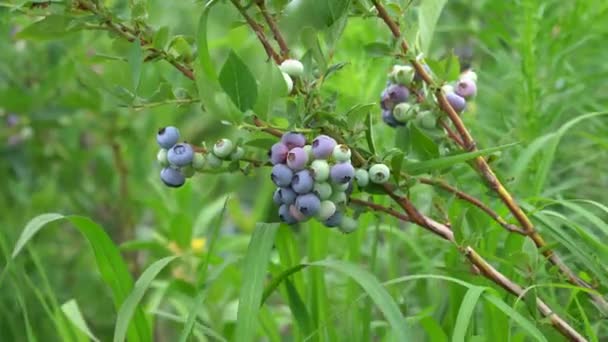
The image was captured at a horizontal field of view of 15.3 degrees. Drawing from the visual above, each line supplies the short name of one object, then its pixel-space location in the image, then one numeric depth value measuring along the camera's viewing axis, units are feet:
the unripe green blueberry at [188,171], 4.04
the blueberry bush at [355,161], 4.01
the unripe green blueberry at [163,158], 4.05
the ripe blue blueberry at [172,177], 4.04
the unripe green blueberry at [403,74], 4.19
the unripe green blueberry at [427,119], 4.21
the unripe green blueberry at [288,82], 3.94
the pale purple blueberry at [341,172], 3.92
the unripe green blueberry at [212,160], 4.03
